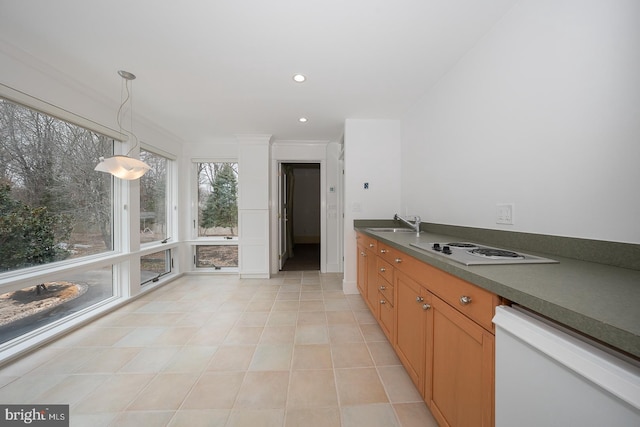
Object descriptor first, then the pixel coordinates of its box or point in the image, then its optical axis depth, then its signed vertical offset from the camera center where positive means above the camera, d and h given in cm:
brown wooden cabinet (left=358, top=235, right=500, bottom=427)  82 -59
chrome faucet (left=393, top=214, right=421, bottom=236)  220 -12
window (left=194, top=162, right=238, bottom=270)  412 +1
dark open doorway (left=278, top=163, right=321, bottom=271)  504 -16
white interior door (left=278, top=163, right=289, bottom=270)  433 -12
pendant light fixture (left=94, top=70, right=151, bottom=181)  199 +42
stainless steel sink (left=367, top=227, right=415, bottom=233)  260 -22
